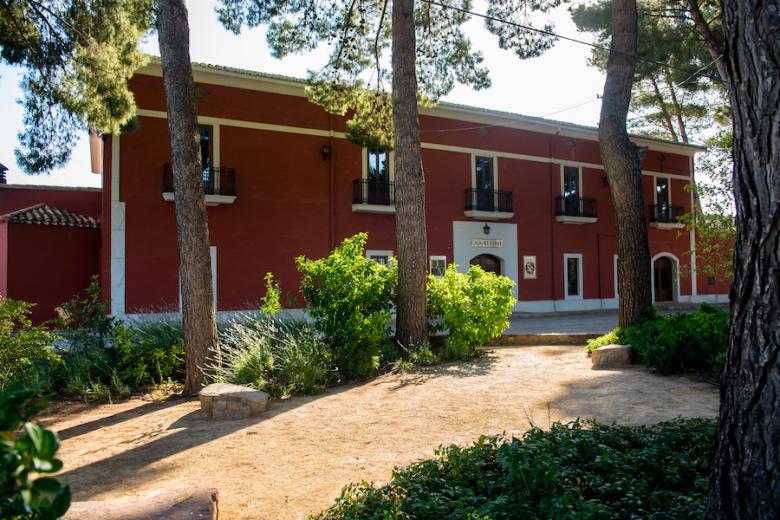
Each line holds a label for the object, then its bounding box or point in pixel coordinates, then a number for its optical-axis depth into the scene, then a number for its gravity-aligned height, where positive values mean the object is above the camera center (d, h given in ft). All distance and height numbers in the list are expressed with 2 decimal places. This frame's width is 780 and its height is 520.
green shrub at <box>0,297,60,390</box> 19.83 -2.33
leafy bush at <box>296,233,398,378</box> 24.07 -1.29
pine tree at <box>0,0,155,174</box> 28.63 +12.15
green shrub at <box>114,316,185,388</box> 23.40 -3.23
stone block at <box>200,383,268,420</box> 17.78 -4.14
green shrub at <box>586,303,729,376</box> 21.09 -2.99
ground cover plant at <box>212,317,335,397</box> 20.83 -3.33
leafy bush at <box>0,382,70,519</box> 2.86 -0.97
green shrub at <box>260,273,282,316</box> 24.39 -1.09
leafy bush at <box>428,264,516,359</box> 27.94 -1.70
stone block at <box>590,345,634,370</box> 24.20 -3.80
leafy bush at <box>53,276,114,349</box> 24.49 -1.88
